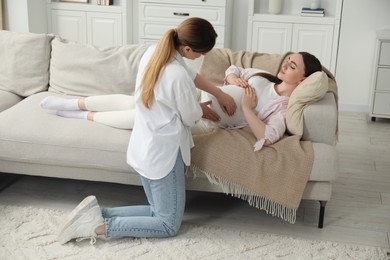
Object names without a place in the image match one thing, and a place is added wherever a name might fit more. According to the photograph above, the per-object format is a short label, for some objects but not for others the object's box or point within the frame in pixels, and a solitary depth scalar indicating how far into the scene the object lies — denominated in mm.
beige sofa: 2754
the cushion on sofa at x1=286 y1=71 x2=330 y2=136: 2783
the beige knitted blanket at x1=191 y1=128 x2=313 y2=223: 2645
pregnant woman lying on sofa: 2838
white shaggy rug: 2506
